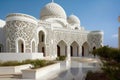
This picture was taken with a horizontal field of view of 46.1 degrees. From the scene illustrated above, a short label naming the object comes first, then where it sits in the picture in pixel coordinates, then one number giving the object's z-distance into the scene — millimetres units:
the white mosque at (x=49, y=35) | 15664
